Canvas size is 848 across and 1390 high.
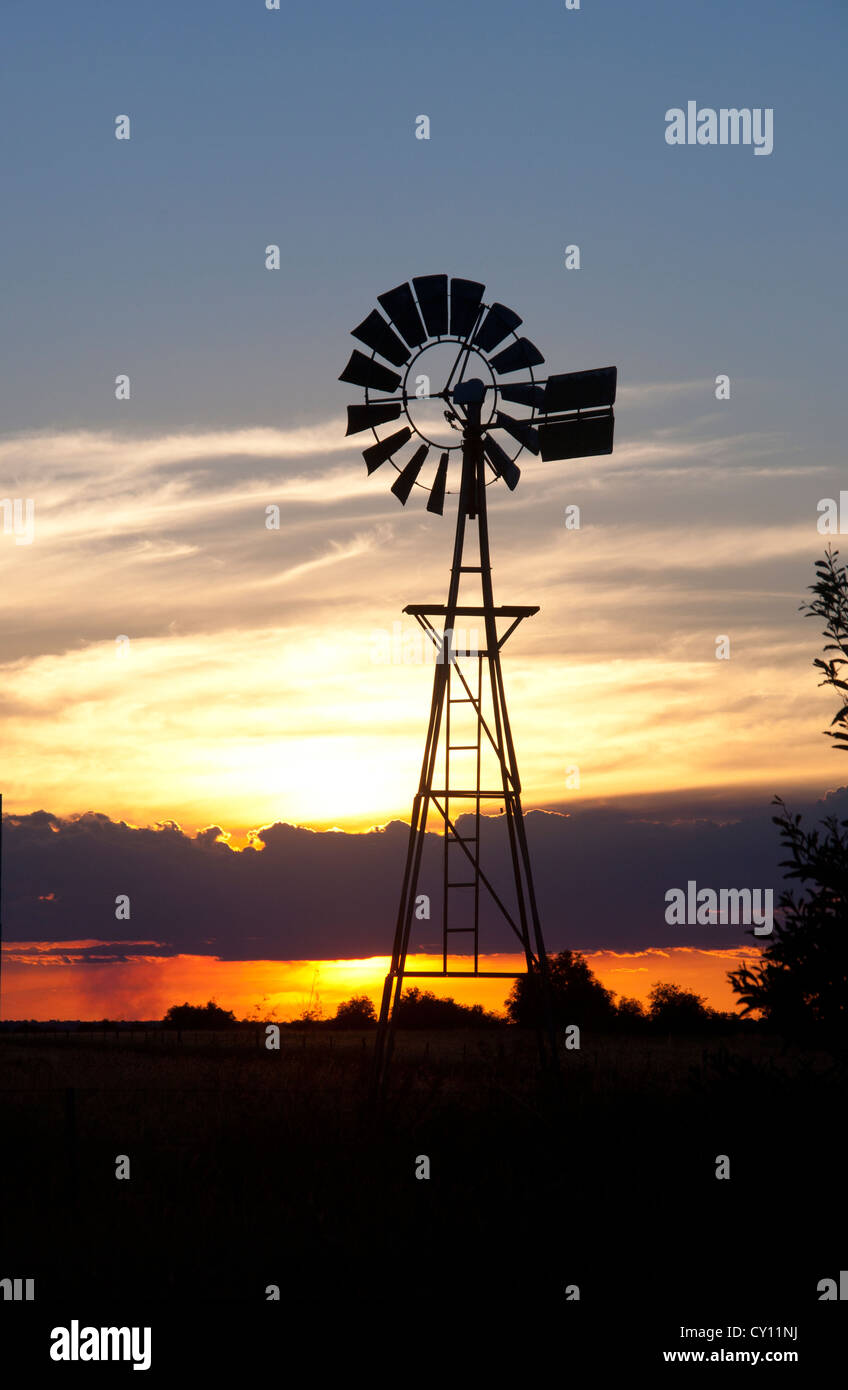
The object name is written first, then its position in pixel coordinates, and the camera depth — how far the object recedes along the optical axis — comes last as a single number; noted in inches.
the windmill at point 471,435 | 720.3
